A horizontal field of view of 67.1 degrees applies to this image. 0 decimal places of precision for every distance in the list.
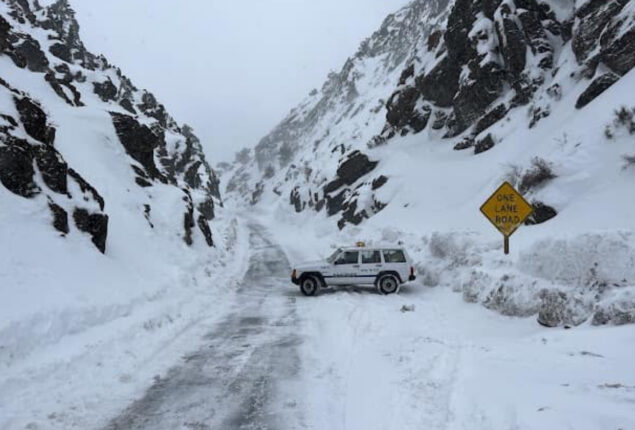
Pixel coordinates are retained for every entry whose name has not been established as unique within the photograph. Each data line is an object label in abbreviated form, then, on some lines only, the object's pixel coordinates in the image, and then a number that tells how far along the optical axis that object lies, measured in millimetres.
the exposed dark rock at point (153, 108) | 63000
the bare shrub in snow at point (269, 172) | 128038
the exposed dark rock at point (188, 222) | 22109
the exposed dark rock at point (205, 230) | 25078
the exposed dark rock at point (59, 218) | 12484
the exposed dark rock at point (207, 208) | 41931
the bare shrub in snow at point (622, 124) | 15922
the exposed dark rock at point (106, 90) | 49594
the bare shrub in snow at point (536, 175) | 17391
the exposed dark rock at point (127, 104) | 53656
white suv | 15898
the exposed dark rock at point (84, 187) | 15242
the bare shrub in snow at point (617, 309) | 7461
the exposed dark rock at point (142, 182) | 22938
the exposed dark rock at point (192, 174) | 50947
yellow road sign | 11734
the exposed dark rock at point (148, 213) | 20094
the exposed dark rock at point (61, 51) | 51625
